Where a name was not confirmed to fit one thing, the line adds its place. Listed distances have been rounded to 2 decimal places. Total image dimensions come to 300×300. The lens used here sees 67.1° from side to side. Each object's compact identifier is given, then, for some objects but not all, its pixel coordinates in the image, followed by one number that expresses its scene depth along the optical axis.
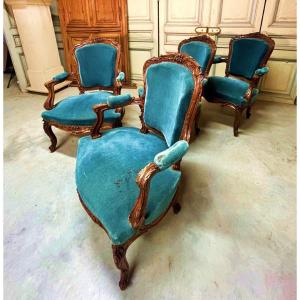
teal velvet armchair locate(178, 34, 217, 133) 2.11
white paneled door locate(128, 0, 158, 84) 3.09
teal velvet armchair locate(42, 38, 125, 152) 1.78
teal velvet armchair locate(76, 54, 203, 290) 0.89
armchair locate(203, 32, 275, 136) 2.17
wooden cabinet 3.17
